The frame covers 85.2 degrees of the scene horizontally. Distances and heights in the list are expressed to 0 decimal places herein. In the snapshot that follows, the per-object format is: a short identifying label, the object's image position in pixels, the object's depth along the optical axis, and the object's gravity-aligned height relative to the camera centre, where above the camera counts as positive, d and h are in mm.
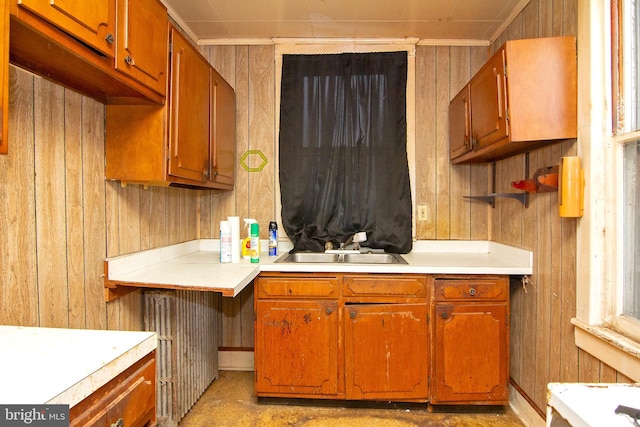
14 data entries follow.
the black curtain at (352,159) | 2467 +380
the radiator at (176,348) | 1813 -737
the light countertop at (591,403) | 715 -424
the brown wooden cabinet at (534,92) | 1551 +556
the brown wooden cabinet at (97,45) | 972 +536
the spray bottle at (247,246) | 2109 -202
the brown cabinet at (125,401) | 750 -448
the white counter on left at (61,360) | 680 -341
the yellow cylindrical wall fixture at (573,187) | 1455 +105
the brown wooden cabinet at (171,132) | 1592 +387
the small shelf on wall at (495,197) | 1975 +101
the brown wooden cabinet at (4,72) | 816 +334
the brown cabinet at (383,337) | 1954 -706
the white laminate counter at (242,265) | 1623 -302
